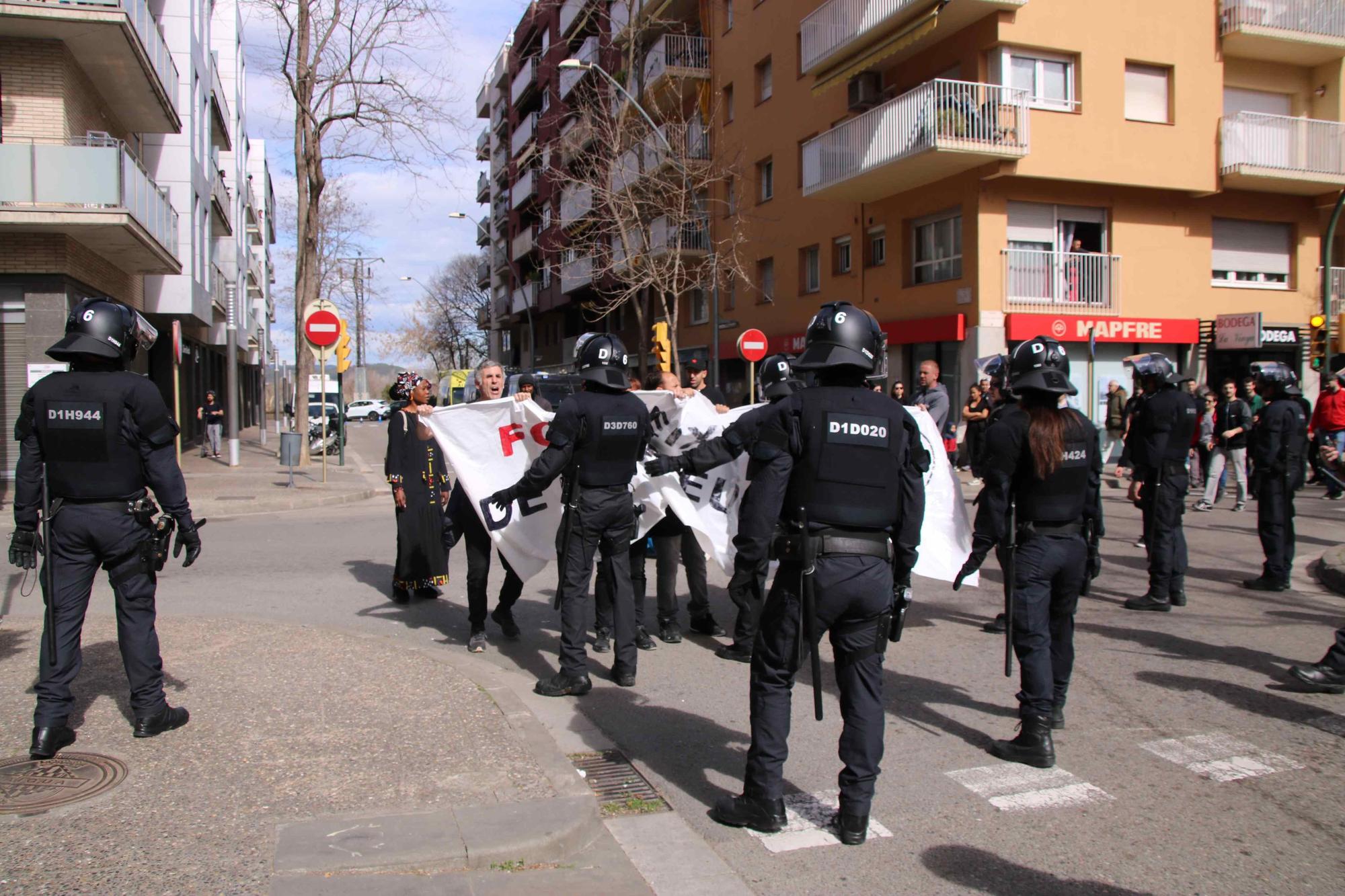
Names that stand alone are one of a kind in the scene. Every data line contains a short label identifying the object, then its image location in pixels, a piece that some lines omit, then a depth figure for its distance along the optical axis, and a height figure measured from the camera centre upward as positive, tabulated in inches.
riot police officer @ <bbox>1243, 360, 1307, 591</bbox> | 354.0 -14.3
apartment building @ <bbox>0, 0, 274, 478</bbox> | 679.7 +192.4
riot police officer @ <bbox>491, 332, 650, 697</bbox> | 229.6 -11.2
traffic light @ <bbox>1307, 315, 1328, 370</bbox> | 747.4 +61.1
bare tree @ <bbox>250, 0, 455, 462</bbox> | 908.6 +289.0
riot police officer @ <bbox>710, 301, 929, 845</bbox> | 155.5 -18.2
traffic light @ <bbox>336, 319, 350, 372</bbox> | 847.7 +63.9
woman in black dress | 320.5 -20.8
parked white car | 2721.5 +44.5
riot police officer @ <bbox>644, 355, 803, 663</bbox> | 163.2 -6.0
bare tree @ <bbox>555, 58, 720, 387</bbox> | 921.5 +160.8
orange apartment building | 854.5 +224.3
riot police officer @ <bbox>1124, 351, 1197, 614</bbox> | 325.7 -15.2
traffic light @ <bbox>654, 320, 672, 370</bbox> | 765.3 +62.5
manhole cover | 160.2 -58.8
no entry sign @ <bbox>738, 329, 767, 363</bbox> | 883.4 +70.9
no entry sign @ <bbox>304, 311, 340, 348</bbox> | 717.3 +68.5
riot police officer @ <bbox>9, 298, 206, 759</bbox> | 183.0 -12.0
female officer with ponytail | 196.5 -17.4
